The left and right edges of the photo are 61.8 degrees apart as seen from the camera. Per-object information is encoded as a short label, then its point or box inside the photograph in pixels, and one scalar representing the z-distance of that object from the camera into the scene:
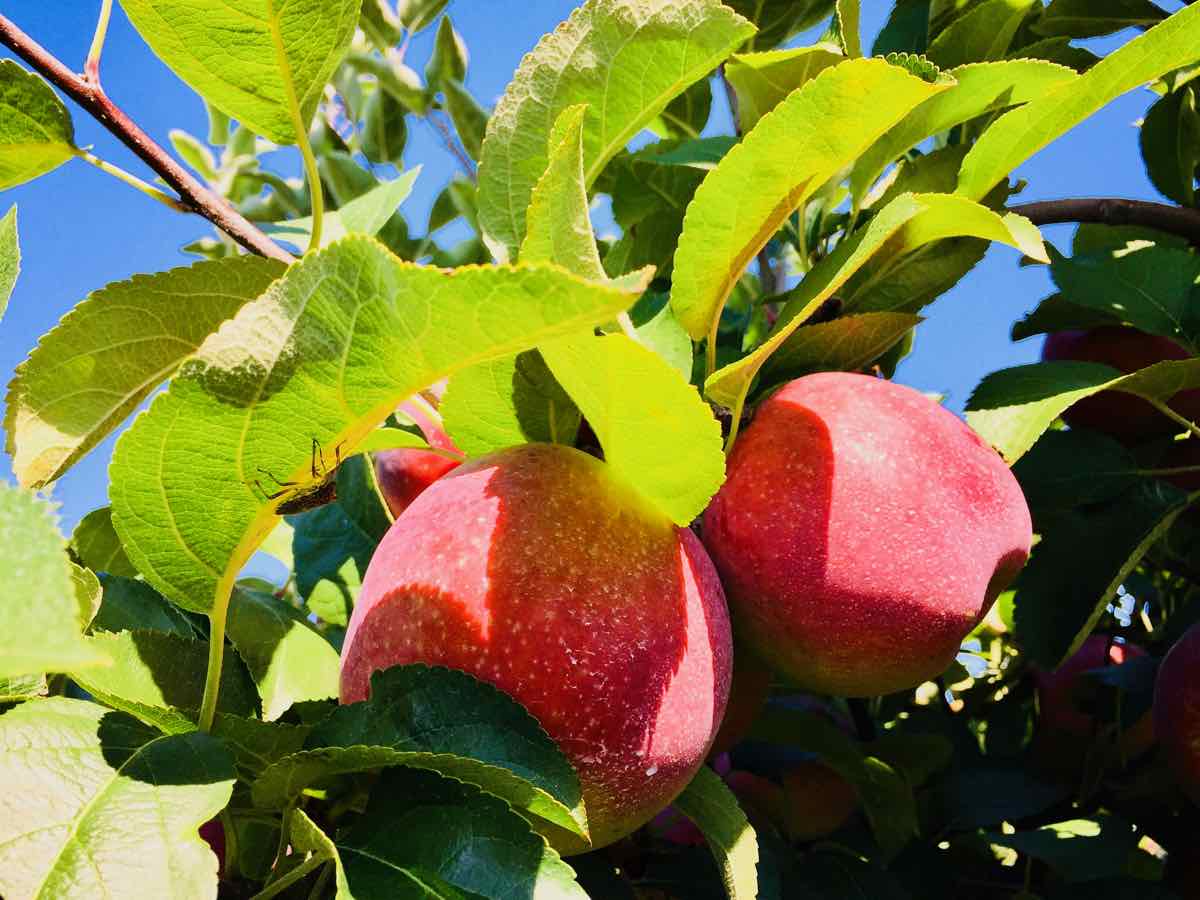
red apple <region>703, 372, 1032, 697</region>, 0.20
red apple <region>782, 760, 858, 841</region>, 0.38
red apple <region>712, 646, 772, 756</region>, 0.25
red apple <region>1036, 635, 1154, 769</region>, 0.40
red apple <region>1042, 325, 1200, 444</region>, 0.34
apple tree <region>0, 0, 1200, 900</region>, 0.15
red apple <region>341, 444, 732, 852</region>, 0.17
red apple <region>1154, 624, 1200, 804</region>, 0.31
